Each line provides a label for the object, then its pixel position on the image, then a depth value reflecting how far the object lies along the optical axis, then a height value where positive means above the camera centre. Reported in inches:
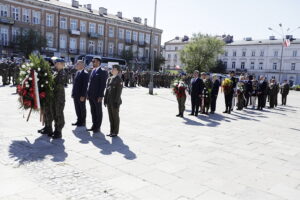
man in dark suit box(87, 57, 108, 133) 279.1 -21.3
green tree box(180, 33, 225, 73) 1990.4 +146.8
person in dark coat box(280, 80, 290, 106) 753.7 -32.5
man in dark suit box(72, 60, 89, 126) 292.4 -23.1
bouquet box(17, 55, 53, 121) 243.6 -15.8
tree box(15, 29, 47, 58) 1578.5 +130.8
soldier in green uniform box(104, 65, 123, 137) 273.9 -27.1
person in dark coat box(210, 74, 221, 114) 469.7 -29.9
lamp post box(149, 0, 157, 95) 782.2 -40.8
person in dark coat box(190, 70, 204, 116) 416.2 -21.8
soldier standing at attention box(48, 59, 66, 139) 254.4 -28.9
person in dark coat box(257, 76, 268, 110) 590.0 -31.3
